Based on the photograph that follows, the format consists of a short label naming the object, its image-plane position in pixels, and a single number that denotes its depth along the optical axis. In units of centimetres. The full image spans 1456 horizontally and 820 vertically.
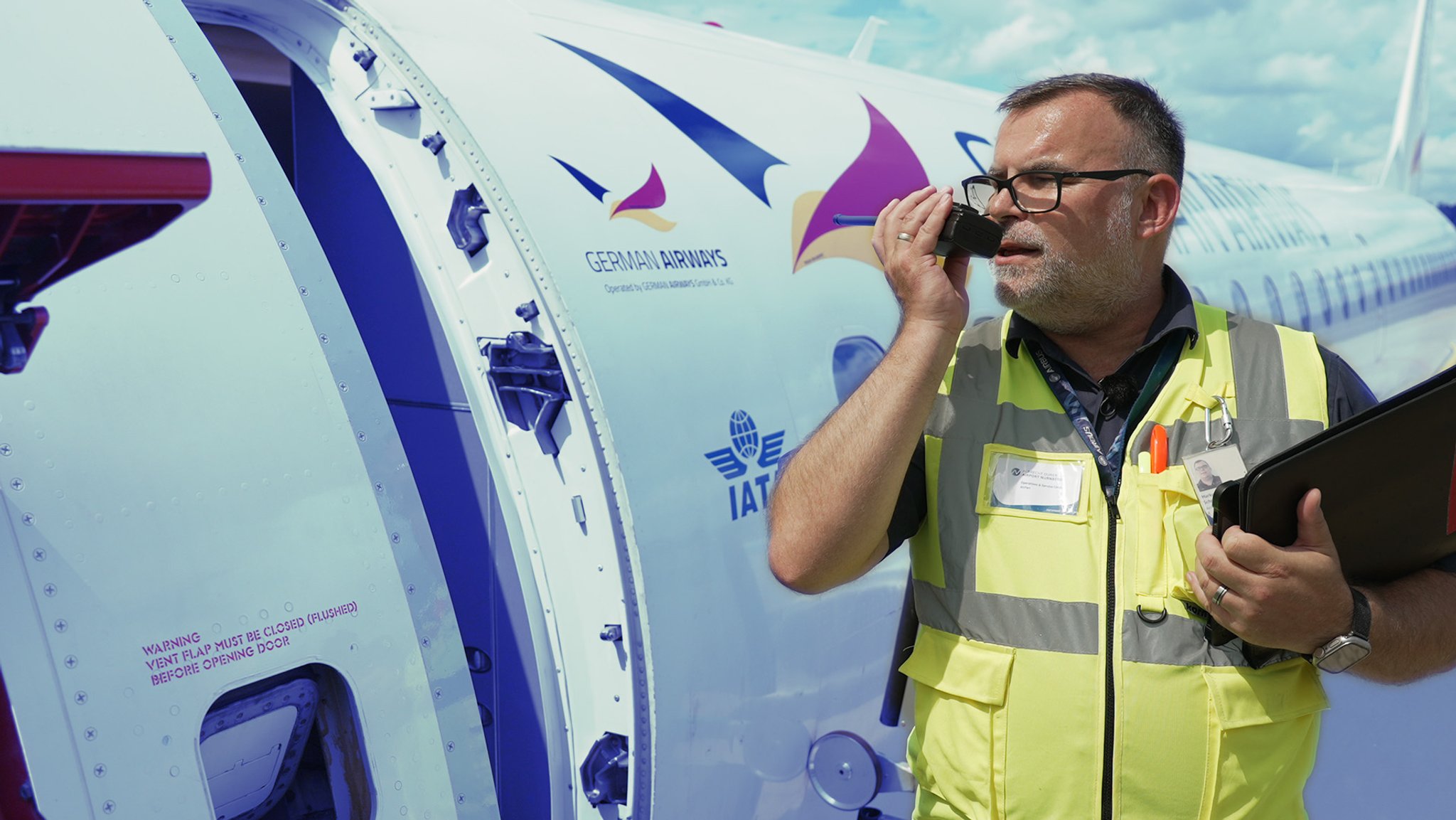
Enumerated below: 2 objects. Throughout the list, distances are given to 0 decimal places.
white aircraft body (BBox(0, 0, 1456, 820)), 207
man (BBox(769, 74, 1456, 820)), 200
